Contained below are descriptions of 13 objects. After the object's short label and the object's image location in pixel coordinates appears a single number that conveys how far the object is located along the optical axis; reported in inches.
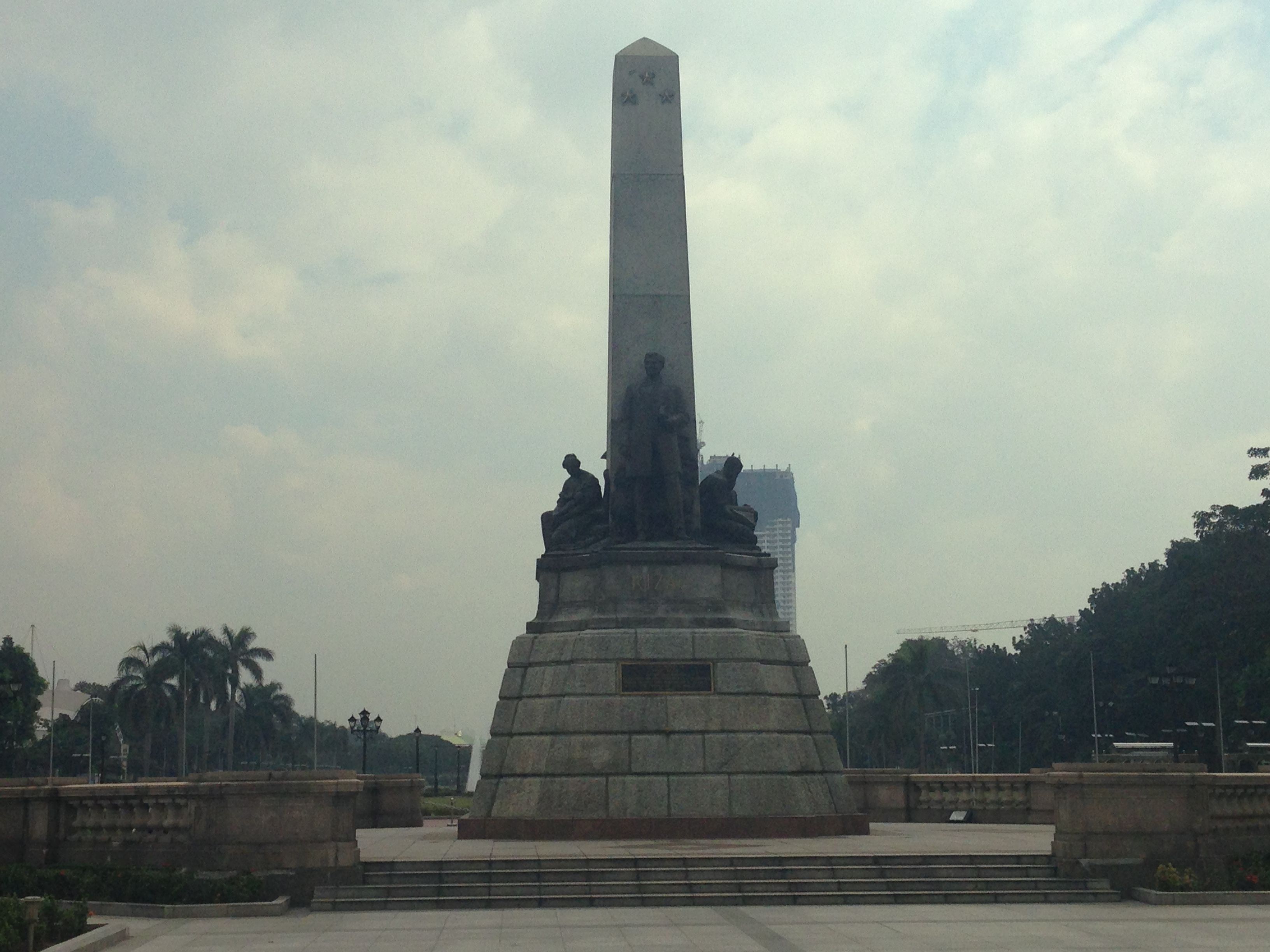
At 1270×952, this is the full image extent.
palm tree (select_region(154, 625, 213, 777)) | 3558.1
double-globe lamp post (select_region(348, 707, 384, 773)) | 1815.9
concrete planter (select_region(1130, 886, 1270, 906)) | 663.8
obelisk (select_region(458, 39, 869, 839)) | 885.2
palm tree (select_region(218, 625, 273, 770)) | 3732.8
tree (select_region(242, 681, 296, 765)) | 4343.0
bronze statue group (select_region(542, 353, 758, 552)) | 1003.3
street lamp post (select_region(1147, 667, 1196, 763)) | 1557.6
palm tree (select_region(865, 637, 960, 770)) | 4067.4
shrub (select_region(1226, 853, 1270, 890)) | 684.7
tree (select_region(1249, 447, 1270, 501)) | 2269.9
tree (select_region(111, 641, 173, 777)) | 3523.6
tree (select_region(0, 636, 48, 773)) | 2881.4
